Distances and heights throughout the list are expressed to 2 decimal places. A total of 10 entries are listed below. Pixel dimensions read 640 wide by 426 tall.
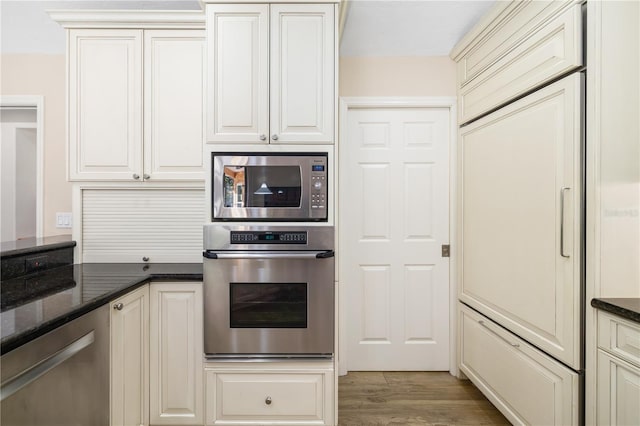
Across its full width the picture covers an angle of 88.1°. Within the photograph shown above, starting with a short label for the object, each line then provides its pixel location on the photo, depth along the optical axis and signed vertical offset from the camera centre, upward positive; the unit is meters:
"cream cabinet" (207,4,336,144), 1.82 +0.77
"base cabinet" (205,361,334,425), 1.83 -1.00
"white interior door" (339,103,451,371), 2.65 -0.20
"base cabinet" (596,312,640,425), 1.20 -0.59
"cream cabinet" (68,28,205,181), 2.06 +0.68
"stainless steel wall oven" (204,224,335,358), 1.82 -0.43
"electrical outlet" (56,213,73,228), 2.55 -0.07
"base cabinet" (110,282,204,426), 1.83 -0.80
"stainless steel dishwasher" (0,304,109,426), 1.05 -0.62
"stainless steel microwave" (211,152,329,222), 1.82 +0.14
